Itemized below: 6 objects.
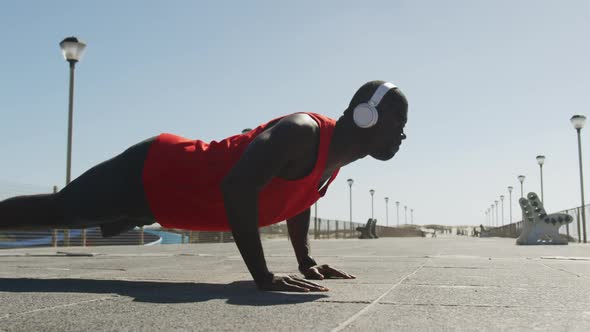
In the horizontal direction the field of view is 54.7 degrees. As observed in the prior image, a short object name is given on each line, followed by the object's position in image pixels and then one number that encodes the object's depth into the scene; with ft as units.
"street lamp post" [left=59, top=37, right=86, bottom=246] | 42.10
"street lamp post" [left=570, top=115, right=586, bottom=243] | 87.25
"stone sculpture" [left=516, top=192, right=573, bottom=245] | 68.85
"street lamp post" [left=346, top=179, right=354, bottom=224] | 176.35
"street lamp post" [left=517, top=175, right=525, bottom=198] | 170.04
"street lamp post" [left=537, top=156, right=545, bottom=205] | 122.52
